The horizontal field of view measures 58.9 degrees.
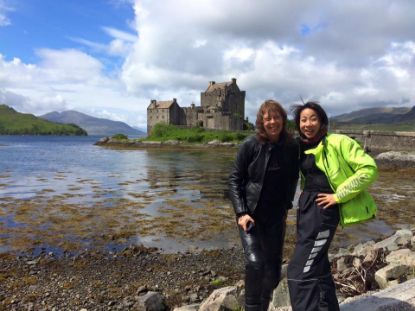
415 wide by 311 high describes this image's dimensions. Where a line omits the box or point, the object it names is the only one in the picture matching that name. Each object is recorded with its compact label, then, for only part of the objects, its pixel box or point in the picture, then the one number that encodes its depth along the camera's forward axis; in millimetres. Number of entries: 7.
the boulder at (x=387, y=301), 4258
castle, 96125
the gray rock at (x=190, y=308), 6582
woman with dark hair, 3943
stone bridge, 47656
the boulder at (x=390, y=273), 6327
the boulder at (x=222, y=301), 6041
